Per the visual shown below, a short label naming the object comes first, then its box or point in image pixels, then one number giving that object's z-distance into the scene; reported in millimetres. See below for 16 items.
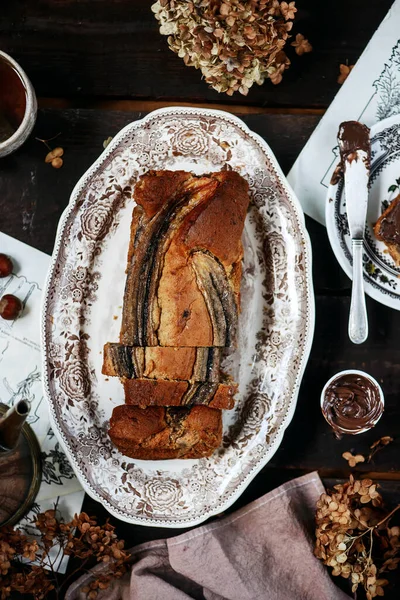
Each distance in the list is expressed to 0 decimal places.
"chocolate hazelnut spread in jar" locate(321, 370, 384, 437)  778
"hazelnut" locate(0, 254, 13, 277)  811
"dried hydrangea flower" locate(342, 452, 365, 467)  812
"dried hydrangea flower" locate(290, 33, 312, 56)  809
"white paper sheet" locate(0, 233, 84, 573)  818
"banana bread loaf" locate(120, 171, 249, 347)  733
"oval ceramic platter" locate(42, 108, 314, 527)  781
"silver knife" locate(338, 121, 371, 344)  762
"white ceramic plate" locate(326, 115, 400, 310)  783
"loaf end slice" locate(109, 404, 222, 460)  750
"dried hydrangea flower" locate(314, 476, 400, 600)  761
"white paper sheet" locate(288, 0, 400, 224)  801
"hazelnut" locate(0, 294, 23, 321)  809
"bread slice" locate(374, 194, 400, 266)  766
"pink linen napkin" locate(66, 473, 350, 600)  793
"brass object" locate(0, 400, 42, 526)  768
